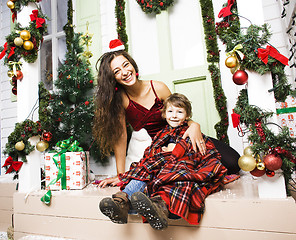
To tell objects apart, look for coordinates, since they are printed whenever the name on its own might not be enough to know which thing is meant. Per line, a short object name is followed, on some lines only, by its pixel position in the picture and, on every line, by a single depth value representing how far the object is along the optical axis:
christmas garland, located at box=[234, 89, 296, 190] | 0.95
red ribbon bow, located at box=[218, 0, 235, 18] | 1.11
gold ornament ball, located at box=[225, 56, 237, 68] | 1.03
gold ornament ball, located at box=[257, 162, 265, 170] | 0.96
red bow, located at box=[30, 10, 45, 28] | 1.59
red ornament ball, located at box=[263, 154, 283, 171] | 0.93
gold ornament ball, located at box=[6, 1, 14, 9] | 1.61
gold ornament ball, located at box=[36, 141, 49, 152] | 1.56
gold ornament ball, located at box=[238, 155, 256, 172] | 0.96
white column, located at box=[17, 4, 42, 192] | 1.57
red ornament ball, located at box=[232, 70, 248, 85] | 1.02
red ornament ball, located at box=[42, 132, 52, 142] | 1.59
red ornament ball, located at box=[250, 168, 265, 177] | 0.98
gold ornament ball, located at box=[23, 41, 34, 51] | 1.53
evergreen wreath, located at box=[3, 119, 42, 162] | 1.54
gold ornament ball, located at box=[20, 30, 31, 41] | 1.52
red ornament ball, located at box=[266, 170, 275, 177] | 0.97
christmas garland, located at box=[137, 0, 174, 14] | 2.18
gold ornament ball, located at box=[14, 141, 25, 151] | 1.51
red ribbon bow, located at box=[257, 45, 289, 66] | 0.96
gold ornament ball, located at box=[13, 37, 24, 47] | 1.52
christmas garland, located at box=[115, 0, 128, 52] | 2.32
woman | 1.66
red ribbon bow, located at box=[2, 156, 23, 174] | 1.52
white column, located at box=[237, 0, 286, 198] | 0.99
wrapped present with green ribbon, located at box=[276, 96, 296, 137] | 1.41
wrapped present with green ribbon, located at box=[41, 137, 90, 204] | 1.56
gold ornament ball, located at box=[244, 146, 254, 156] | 0.99
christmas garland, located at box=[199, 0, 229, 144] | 1.92
